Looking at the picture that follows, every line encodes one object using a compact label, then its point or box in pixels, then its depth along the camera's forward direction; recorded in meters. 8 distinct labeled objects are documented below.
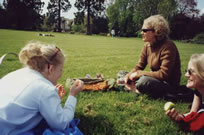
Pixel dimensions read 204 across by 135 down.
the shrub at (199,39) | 33.00
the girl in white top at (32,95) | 1.56
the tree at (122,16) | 55.59
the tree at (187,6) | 49.81
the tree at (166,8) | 39.88
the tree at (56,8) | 58.72
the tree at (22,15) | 49.62
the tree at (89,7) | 53.12
